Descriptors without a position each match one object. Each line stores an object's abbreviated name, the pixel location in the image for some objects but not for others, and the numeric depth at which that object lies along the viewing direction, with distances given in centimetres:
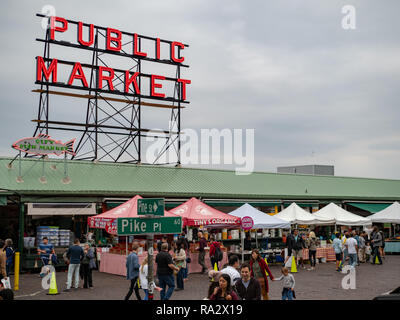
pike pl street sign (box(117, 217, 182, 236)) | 767
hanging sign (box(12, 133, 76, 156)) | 2188
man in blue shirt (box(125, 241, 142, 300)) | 1220
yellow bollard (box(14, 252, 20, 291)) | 1525
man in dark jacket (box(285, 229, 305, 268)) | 2108
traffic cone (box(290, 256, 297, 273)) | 1967
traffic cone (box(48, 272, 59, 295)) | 1412
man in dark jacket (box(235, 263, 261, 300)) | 786
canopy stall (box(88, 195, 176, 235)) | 1753
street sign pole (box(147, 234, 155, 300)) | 766
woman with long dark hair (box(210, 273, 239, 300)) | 695
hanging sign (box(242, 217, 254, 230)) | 1995
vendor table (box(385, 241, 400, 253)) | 2872
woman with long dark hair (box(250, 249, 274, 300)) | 1014
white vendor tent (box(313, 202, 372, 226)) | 2528
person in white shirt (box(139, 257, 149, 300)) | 1163
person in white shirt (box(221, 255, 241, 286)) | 915
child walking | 1091
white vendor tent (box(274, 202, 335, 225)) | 2419
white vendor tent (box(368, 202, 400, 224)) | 2778
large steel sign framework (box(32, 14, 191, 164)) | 2670
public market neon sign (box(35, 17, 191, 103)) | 2661
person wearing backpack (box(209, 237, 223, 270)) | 1825
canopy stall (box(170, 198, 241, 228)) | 1939
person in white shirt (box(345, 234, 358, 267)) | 1933
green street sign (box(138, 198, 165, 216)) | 788
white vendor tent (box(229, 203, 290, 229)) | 2111
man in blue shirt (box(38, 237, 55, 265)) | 1933
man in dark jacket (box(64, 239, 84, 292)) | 1486
